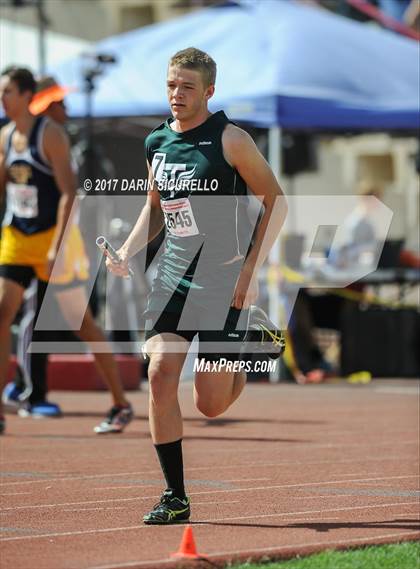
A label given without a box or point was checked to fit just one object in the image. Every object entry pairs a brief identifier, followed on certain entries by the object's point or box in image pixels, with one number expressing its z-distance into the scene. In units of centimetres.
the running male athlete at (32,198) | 1096
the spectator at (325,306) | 1800
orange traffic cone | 531
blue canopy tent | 1684
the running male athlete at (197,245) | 666
